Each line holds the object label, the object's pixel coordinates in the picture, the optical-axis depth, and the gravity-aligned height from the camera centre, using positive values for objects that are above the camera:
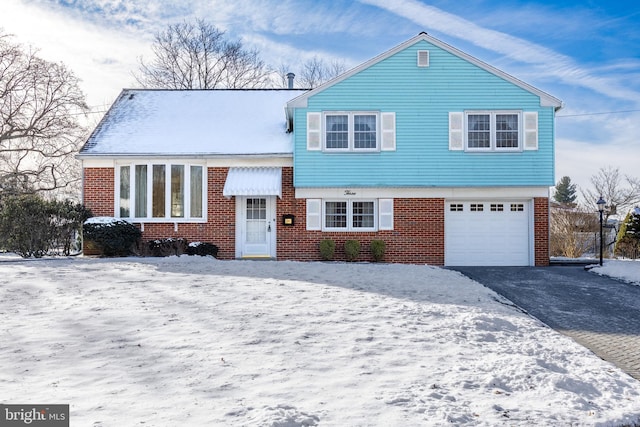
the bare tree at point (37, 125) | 25.92 +5.26
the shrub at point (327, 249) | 15.96 -1.09
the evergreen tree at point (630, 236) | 19.25 -0.77
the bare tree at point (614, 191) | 36.78 +2.11
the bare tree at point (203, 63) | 33.78 +11.32
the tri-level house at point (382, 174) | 16.25 +1.49
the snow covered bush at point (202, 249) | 15.97 -1.10
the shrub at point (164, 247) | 15.94 -1.04
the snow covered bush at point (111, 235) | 15.41 -0.62
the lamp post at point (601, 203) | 15.96 +0.49
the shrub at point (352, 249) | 15.91 -1.08
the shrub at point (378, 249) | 15.98 -1.09
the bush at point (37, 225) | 15.02 -0.29
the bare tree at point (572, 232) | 22.70 -0.75
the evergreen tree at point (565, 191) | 58.06 +3.25
